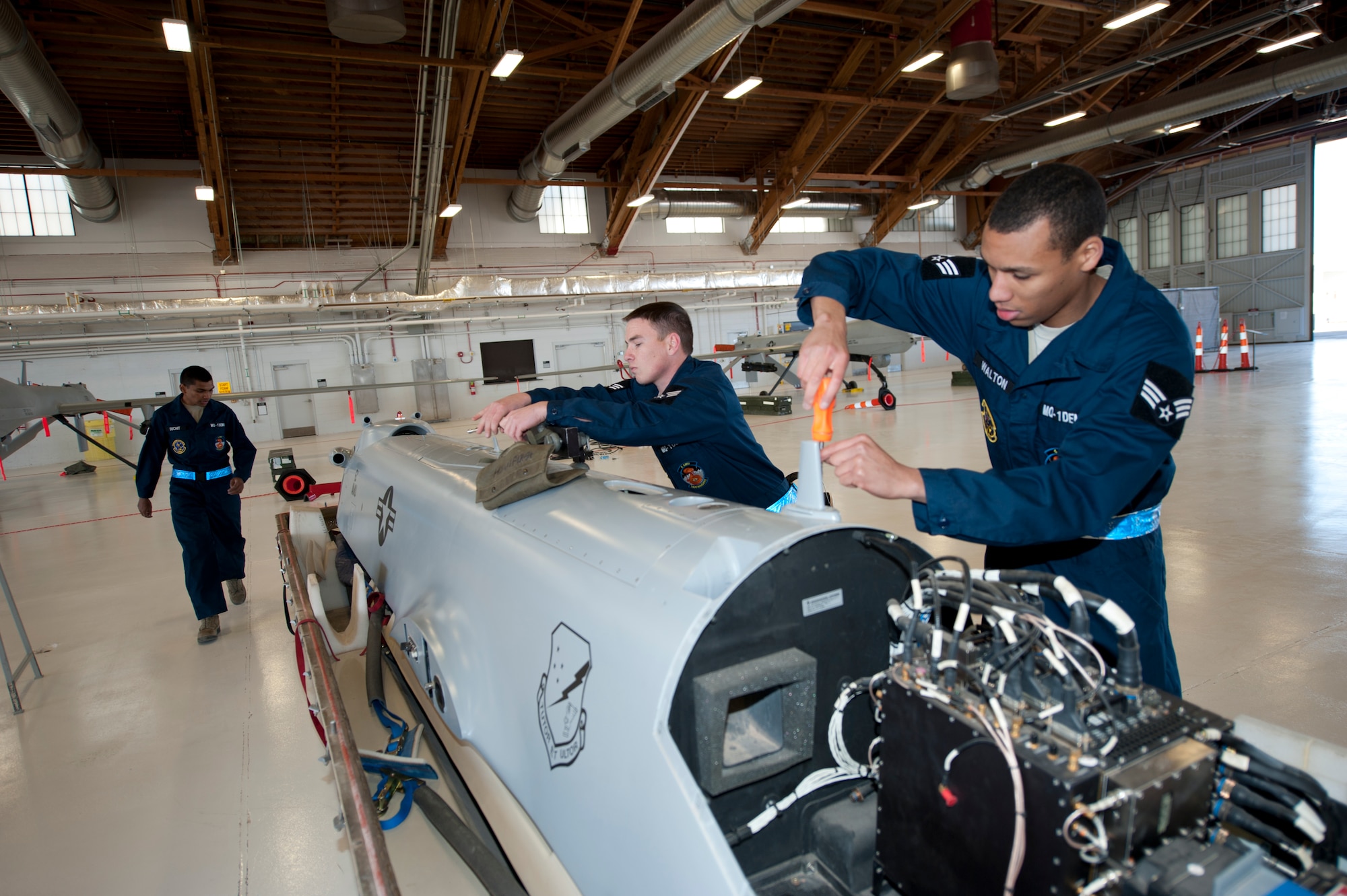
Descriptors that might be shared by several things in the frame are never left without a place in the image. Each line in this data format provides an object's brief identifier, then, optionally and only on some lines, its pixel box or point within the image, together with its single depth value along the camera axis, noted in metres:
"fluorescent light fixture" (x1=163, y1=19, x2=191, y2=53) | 8.98
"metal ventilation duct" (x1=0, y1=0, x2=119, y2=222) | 9.27
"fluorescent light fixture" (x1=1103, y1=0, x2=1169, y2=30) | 11.77
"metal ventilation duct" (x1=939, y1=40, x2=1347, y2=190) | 14.64
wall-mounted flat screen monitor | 21.14
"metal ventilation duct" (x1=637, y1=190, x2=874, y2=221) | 20.94
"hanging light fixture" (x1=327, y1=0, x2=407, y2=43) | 9.75
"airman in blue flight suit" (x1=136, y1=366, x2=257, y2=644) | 4.79
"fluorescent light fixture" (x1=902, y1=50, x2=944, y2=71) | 13.97
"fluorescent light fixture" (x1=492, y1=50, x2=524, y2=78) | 10.88
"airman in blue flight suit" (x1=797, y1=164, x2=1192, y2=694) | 1.43
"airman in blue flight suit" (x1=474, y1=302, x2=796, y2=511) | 2.70
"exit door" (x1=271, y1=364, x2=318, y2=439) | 18.92
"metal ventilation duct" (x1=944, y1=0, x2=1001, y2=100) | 13.25
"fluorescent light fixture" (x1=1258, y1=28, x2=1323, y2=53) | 13.85
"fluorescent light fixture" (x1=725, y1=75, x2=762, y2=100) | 13.12
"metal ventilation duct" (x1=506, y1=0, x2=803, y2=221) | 9.16
